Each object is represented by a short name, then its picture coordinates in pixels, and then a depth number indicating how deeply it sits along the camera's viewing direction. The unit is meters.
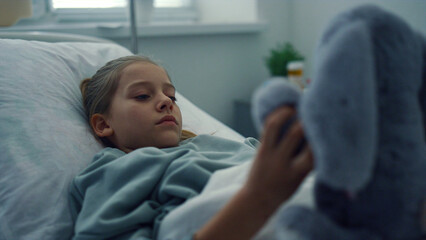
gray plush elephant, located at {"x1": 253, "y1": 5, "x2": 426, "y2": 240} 0.32
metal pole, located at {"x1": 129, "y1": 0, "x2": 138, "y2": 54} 1.44
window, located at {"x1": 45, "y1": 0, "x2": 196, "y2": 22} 1.83
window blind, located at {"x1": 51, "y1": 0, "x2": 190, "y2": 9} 1.83
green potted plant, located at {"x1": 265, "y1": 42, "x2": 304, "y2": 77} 1.82
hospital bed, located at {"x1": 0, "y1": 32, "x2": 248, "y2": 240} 0.67
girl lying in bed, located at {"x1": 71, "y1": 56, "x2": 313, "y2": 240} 0.38
